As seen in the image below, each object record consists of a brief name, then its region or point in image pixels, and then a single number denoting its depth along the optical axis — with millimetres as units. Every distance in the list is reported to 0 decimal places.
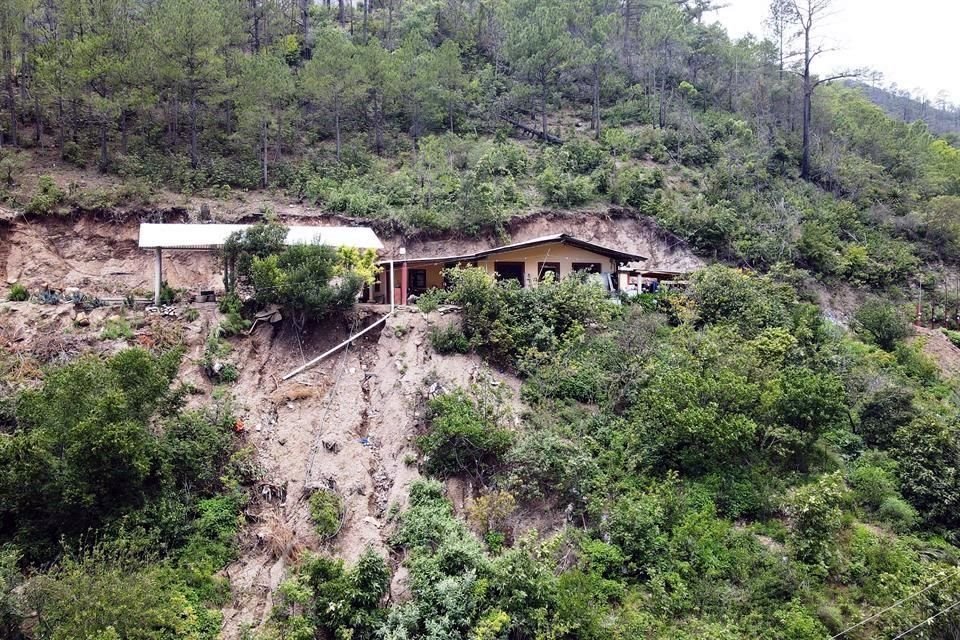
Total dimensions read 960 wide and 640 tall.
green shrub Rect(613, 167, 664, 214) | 31844
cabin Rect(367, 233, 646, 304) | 25000
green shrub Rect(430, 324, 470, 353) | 20297
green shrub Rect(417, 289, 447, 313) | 21938
